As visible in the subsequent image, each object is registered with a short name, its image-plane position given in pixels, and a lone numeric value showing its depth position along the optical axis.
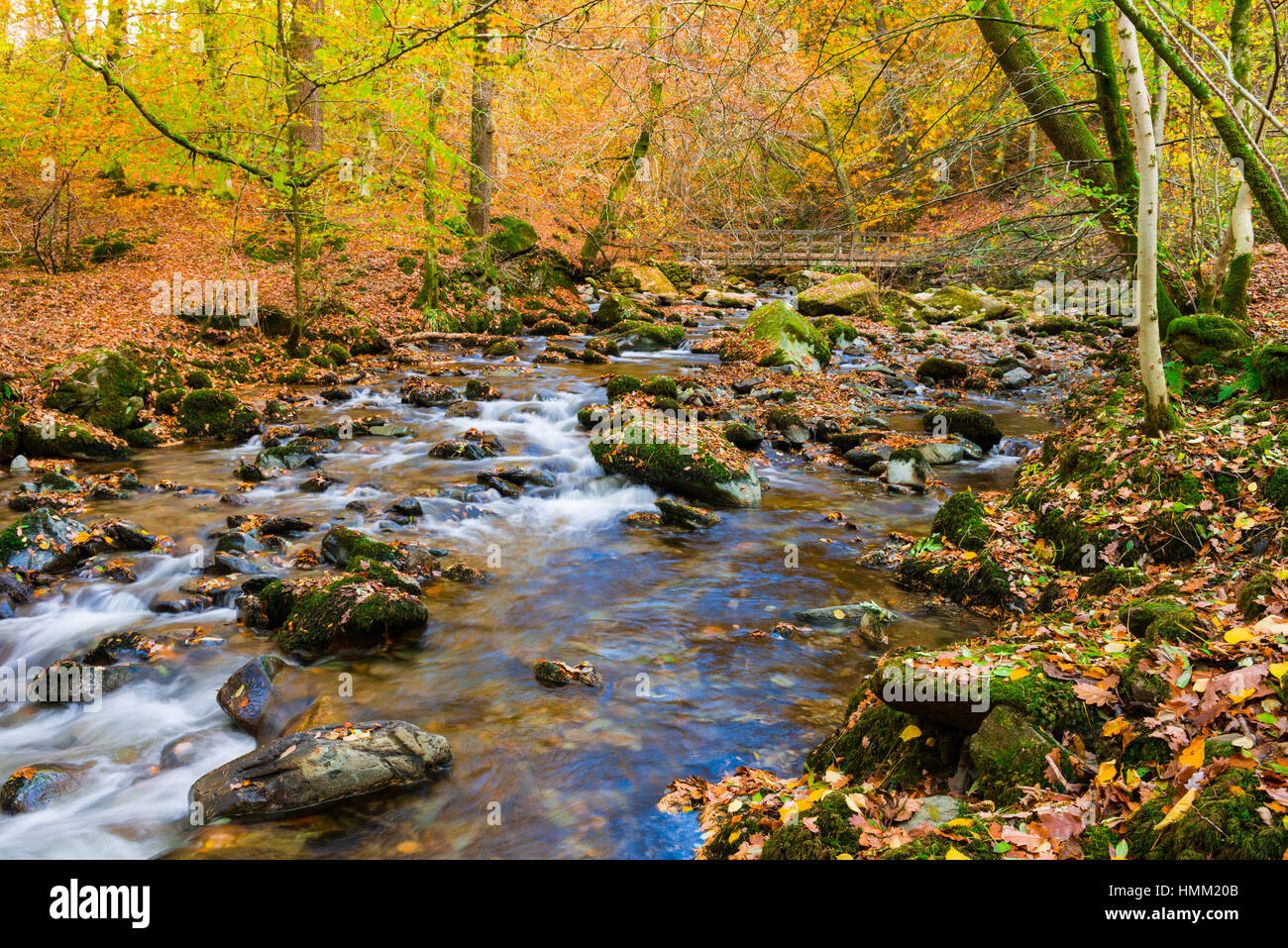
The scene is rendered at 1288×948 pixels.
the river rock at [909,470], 10.02
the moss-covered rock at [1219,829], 2.36
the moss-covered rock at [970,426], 11.59
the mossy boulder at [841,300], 22.70
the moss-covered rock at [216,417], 11.45
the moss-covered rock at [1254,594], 3.62
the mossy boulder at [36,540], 7.00
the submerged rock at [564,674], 5.63
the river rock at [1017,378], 15.34
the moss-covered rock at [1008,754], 3.11
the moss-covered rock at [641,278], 26.00
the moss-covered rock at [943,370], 16.03
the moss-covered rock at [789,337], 16.17
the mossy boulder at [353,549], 7.25
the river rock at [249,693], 5.19
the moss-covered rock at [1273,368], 6.84
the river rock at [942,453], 10.90
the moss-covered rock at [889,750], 3.51
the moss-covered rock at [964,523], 7.25
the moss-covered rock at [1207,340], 8.34
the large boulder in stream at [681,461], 9.53
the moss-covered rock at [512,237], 21.72
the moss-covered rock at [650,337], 18.67
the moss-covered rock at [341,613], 5.98
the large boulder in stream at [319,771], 4.21
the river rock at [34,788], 4.32
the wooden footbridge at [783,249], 26.98
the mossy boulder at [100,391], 10.68
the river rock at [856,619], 6.14
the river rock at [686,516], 8.85
